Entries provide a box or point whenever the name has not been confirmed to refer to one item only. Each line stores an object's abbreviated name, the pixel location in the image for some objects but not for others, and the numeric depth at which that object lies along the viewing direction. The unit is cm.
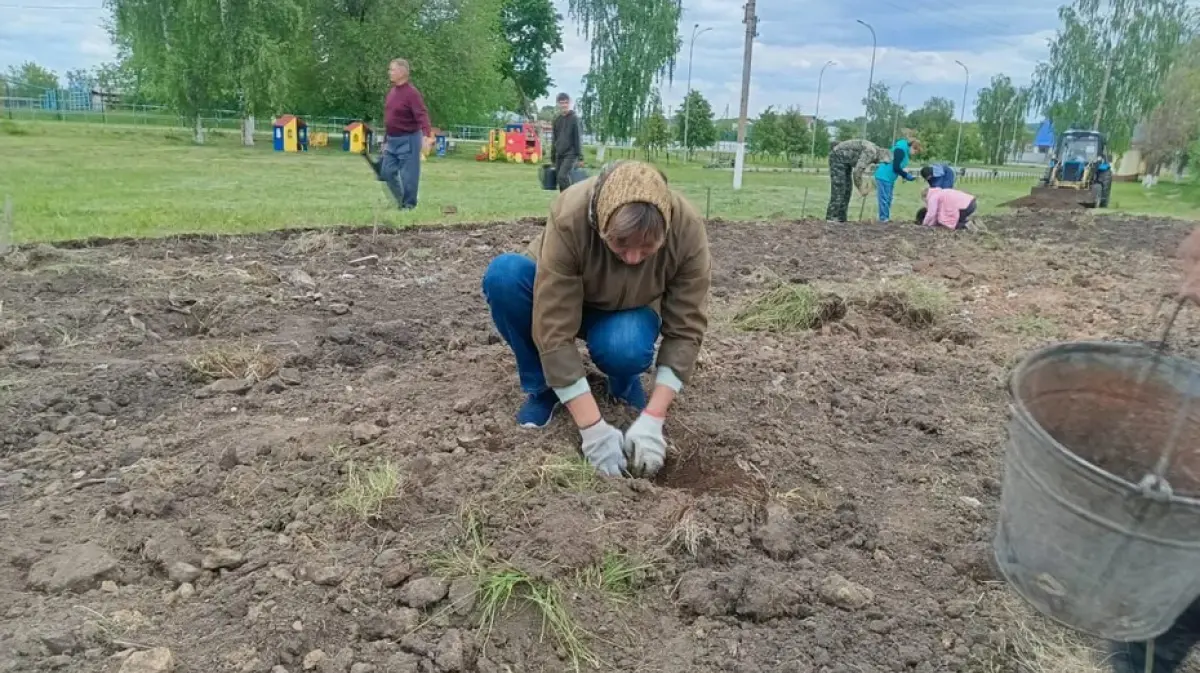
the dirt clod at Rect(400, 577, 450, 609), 194
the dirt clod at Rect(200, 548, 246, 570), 209
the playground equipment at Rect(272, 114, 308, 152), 2725
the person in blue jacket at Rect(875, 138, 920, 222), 1076
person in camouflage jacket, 1066
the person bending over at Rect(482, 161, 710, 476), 223
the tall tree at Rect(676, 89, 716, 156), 4194
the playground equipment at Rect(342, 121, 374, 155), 2588
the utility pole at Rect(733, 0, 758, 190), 1818
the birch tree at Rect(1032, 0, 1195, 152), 3331
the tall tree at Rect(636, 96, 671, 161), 3441
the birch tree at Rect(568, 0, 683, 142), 3331
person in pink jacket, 963
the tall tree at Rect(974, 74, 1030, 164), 5425
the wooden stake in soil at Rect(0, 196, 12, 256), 541
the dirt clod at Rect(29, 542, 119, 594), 203
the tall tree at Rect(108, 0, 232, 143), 2500
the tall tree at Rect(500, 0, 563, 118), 5031
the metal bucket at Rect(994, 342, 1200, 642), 138
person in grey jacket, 1048
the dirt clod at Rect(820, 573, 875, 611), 204
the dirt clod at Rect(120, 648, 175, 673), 171
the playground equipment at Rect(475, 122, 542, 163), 2819
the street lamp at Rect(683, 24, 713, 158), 3853
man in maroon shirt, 897
